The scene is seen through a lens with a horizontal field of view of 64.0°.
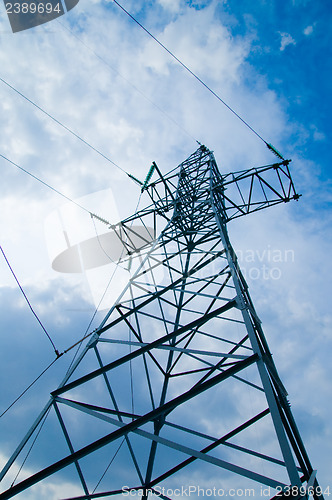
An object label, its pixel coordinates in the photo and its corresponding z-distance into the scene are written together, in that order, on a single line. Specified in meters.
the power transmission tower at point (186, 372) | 2.59
